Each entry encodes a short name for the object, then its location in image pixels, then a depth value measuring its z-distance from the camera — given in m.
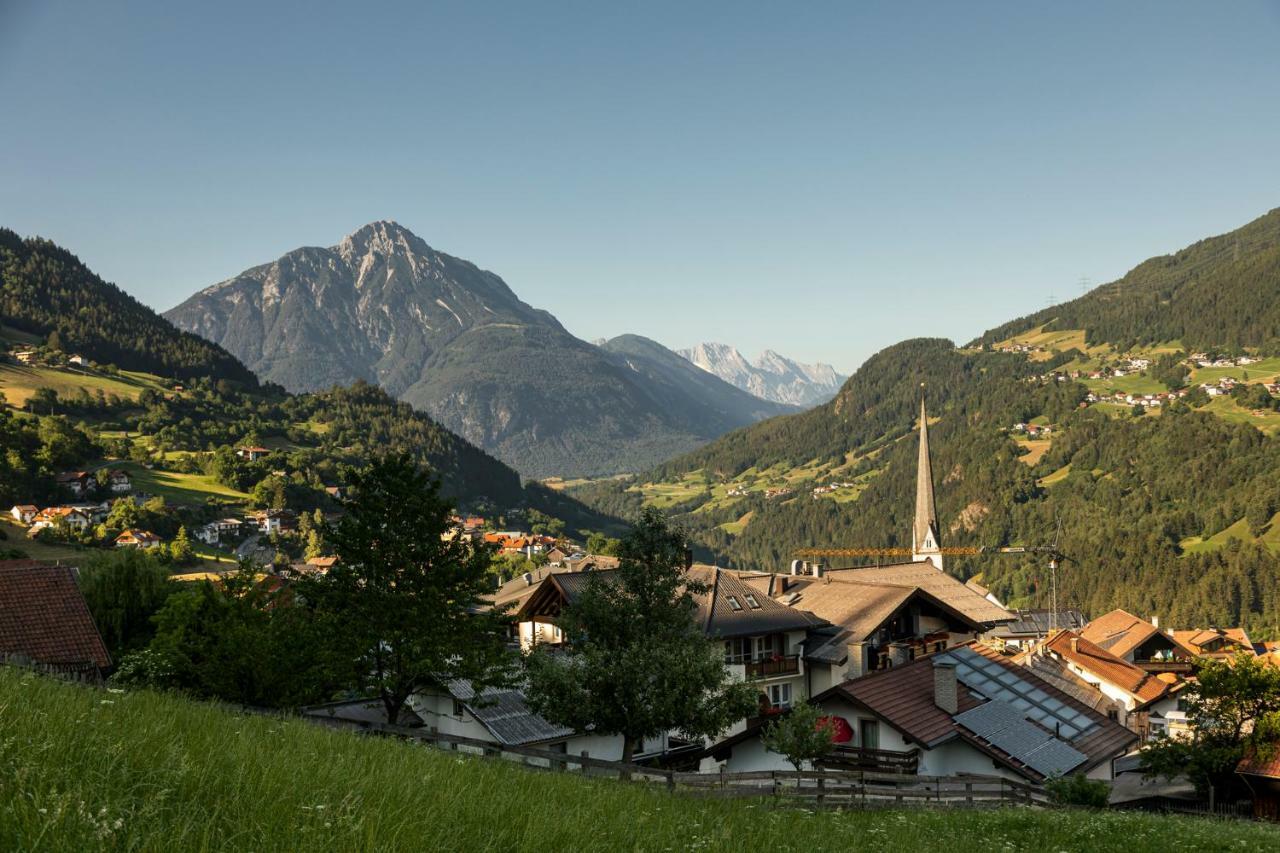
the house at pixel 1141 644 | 72.41
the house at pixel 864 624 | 44.31
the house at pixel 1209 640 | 84.96
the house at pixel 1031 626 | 94.75
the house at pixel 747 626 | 42.94
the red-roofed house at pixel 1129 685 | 58.99
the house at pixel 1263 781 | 30.41
